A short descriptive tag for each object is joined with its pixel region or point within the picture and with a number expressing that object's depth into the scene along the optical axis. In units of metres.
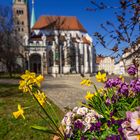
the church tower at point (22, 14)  39.86
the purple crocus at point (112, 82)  1.90
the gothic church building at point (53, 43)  37.41
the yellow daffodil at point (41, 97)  1.43
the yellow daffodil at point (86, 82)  1.91
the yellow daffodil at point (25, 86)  1.27
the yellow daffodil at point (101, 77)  1.91
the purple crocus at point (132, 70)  1.76
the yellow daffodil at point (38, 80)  1.27
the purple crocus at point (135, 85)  1.74
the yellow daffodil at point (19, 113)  1.33
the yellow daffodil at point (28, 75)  1.24
